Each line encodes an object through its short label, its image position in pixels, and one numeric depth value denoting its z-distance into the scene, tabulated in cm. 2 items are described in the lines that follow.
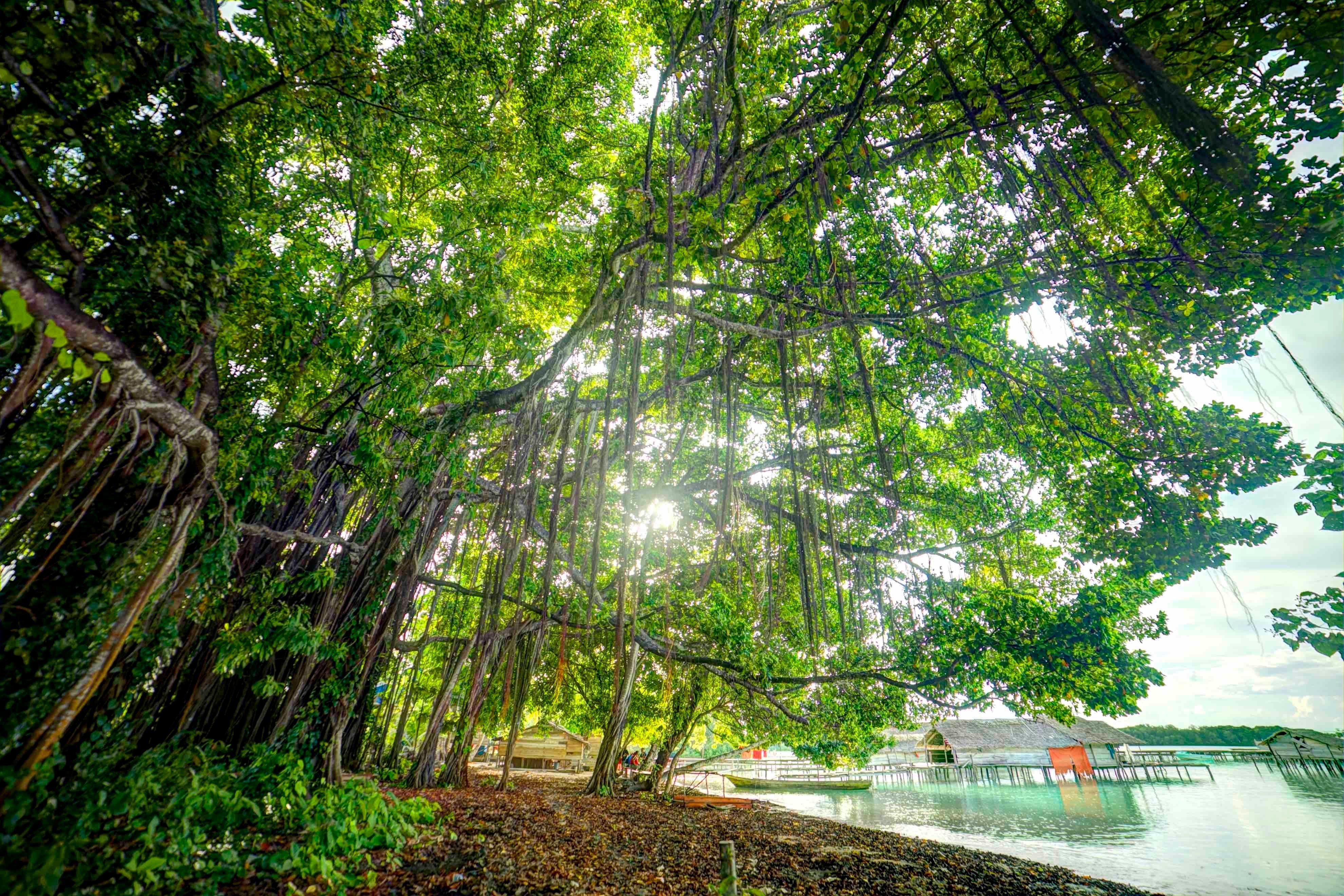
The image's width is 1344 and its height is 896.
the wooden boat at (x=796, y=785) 2027
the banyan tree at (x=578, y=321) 220
